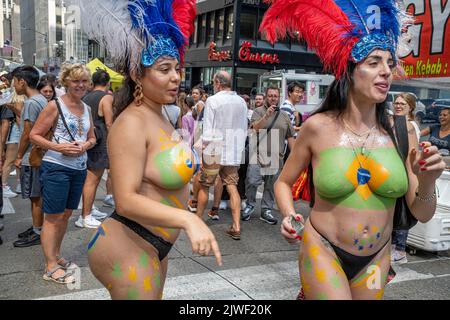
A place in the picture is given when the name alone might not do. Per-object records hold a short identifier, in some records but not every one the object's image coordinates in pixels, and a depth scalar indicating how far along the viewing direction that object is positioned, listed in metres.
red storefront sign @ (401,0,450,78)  4.93
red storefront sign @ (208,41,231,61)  27.33
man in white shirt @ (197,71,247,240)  5.66
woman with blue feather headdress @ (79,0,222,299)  1.96
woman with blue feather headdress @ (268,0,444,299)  2.20
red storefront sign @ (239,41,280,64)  26.68
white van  16.72
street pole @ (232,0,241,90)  26.62
